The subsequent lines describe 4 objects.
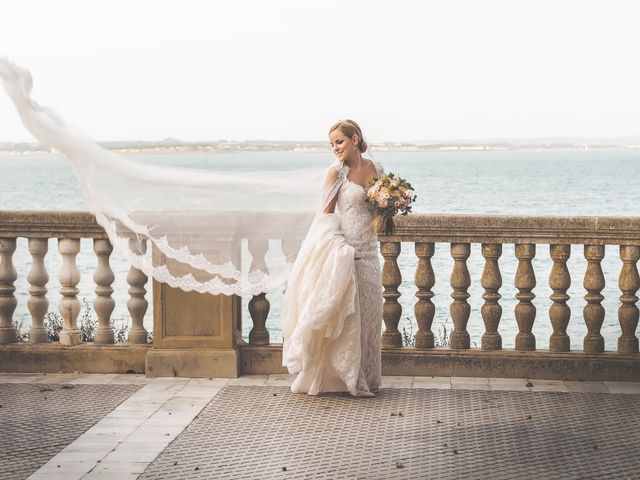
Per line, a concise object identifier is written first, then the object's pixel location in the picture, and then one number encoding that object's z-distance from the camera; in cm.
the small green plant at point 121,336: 1070
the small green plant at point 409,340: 1030
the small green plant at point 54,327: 1187
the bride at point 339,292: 718
